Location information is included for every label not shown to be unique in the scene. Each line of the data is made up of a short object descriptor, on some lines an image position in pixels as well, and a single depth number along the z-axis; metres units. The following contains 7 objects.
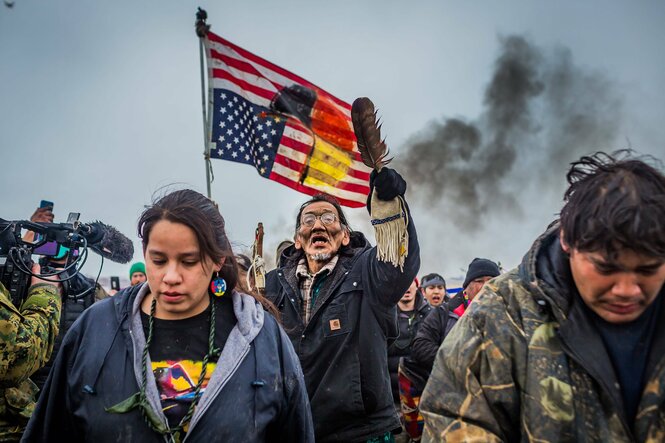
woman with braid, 2.04
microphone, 3.96
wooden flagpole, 6.47
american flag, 6.84
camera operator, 3.95
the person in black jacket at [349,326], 3.25
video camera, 3.27
